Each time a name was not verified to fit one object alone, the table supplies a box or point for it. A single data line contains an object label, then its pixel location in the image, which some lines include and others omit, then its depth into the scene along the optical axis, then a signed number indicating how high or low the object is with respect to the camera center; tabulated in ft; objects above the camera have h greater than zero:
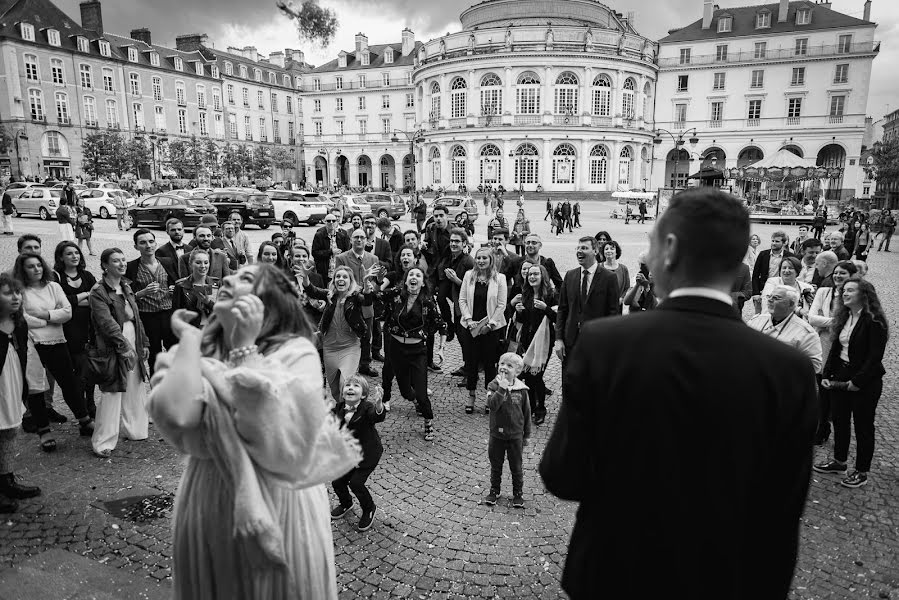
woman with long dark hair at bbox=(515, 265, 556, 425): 21.29 -5.14
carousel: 111.04 +3.64
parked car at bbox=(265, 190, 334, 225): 88.89 -0.88
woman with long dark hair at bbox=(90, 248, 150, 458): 17.87 -4.46
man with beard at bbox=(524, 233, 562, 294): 24.57 -2.16
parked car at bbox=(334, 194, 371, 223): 98.79 -0.48
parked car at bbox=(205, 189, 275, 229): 83.66 -1.11
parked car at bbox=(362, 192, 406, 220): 104.88 -0.62
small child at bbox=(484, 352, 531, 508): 15.43 -5.96
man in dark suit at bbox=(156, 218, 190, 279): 24.07 -1.86
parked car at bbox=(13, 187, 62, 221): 93.09 +0.19
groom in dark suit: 5.13 -2.16
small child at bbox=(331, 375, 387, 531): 14.37 -5.96
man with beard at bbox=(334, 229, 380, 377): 25.61 -2.71
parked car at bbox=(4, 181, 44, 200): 97.35 +2.55
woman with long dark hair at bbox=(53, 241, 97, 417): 19.31 -3.09
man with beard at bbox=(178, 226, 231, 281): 25.81 -2.50
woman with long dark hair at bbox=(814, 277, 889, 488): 16.07 -4.94
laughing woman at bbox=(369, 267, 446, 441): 20.38 -4.78
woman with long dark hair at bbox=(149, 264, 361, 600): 6.40 -2.80
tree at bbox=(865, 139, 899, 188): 178.19 +10.24
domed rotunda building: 177.78 +29.17
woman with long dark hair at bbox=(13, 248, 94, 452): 17.65 -3.75
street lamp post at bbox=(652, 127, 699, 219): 195.52 +21.88
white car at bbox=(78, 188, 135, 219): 96.07 +0.28
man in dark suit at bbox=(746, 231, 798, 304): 28.07 -3.39
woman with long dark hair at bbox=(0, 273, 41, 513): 14.92 -4.85
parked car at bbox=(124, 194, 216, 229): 77.15 -0.94
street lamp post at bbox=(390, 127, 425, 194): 200.02 +22.98
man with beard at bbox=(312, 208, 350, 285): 32.12 -2.80
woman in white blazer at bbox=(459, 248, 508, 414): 22.84 -4.56
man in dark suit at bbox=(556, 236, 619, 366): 20.79 -3.45
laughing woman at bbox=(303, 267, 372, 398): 20.59 -4.61
